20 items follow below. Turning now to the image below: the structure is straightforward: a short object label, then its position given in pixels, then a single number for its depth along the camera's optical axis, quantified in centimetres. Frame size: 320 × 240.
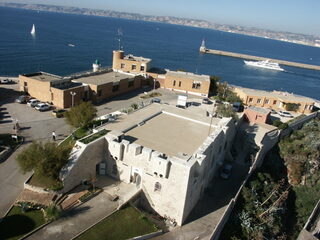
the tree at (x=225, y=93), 5384
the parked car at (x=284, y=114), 5153
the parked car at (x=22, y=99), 4216
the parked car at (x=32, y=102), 4153
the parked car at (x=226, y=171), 3224
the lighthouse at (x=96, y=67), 5728
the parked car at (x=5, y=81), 5006
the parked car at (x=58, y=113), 3922
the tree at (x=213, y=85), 5916
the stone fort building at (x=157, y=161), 2333
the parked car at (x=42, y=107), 4050
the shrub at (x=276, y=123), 4488
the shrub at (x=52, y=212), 2078
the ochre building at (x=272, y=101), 5472
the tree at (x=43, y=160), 2295
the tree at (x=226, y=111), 4044
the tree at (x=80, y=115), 3272
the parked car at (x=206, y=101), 5174
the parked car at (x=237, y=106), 4991
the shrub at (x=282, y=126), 4393
